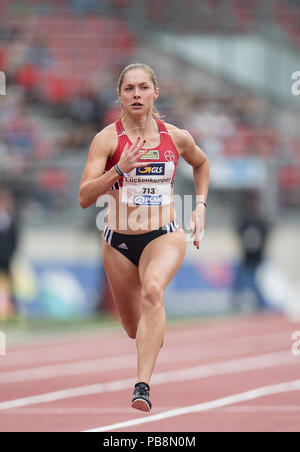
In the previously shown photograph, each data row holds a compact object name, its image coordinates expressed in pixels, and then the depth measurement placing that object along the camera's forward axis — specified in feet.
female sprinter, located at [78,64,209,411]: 20.11
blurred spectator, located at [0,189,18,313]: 51.42
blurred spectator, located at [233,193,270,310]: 57.57
